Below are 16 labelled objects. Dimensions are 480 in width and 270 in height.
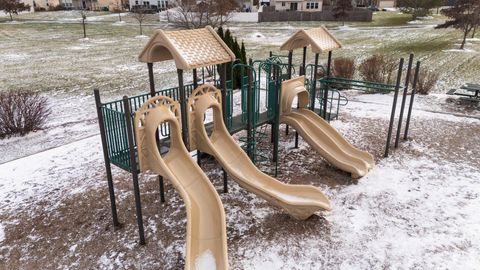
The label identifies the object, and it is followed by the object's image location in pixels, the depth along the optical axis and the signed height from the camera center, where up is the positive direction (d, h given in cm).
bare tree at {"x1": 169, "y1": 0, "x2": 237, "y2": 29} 2834 +64
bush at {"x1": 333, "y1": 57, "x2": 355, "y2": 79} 1515 -217
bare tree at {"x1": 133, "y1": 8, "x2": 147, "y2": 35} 3688 +16
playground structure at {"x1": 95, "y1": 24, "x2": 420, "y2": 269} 491 -201
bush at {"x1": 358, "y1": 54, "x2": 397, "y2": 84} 1460 -214
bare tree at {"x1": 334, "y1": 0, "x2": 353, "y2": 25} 4559 +93
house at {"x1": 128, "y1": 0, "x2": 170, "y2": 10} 6407 +226
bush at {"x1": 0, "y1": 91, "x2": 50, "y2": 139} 973 -266
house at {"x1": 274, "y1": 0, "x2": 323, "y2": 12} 5775 +185
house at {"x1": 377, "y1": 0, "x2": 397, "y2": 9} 7538 +254
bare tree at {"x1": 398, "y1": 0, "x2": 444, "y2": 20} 4362 +123
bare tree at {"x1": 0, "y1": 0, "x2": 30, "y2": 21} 4681 +141
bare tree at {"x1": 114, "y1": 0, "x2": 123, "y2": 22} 6575 +218
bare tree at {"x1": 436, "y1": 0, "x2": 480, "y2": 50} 2334 +14
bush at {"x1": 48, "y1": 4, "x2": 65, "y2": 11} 6838 +164
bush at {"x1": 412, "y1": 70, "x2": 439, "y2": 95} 1360 -257
